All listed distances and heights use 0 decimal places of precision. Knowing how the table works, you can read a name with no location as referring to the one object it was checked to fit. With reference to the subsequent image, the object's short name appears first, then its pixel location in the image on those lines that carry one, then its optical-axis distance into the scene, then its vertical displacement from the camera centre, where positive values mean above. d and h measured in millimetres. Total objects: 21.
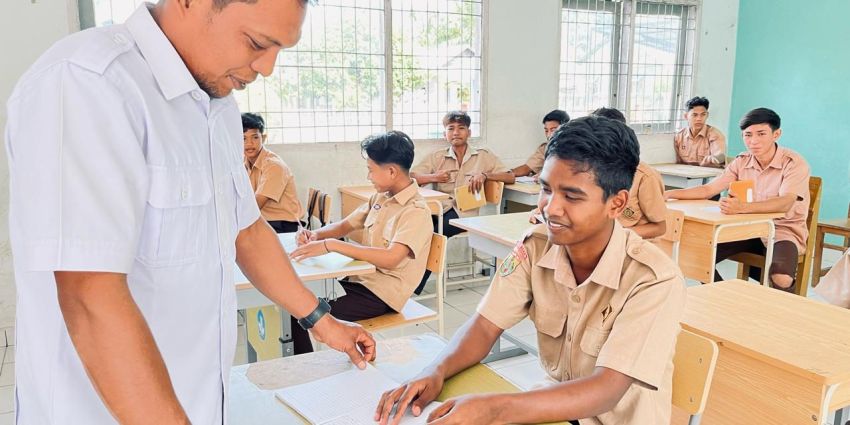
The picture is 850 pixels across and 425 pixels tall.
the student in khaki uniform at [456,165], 4512 -545
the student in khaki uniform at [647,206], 2854 -525
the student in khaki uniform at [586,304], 1142 -445
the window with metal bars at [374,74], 4188 +138
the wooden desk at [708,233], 3072 -719
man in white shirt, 643 -133
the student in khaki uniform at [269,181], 3646 -526
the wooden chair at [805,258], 3547 -943
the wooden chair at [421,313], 2385 -890
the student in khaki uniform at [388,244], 2379 -597
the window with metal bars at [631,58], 5168 +309
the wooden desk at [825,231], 4148 -929
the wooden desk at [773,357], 1411 -631
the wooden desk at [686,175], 4957 -654
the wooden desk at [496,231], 2930 -683
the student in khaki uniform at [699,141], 5301 -420
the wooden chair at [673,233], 3039 -689
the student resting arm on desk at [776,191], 3344 -548
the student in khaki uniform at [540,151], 4758 -468
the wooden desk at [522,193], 4399 -729
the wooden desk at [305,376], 1098 -567
